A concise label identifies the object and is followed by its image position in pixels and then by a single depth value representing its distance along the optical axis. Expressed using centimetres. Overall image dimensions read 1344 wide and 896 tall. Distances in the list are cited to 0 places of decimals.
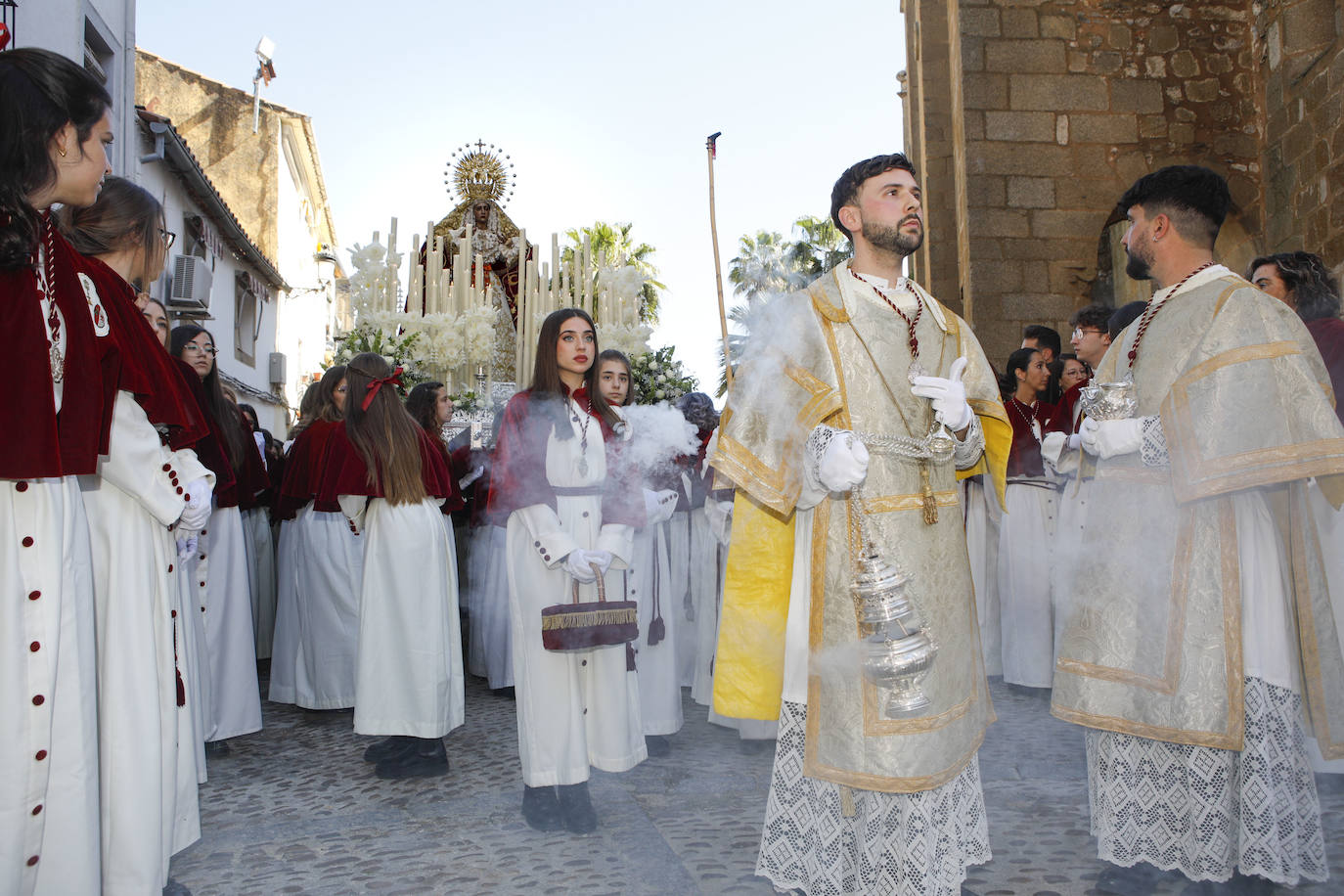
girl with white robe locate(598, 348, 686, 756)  483
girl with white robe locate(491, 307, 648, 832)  358
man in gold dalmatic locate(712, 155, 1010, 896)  247
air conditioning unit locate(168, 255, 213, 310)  1360
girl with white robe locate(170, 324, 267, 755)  462
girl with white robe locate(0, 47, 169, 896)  202
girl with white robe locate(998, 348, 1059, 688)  579
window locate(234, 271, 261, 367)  2005
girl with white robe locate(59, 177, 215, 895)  229
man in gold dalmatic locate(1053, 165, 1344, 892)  273
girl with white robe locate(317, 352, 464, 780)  436
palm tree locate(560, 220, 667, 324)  3225
